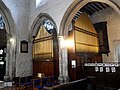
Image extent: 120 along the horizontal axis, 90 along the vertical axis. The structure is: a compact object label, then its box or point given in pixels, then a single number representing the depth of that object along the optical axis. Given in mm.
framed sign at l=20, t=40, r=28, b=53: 6390
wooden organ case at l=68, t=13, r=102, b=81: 5240
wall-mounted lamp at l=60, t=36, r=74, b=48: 5275
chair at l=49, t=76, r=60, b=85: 4990
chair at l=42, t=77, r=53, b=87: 4637
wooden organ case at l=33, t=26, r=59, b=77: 5581
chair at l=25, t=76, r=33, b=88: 4941
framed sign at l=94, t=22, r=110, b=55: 6835
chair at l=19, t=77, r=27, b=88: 4914
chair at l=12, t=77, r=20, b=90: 5163
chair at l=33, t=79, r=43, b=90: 4441
